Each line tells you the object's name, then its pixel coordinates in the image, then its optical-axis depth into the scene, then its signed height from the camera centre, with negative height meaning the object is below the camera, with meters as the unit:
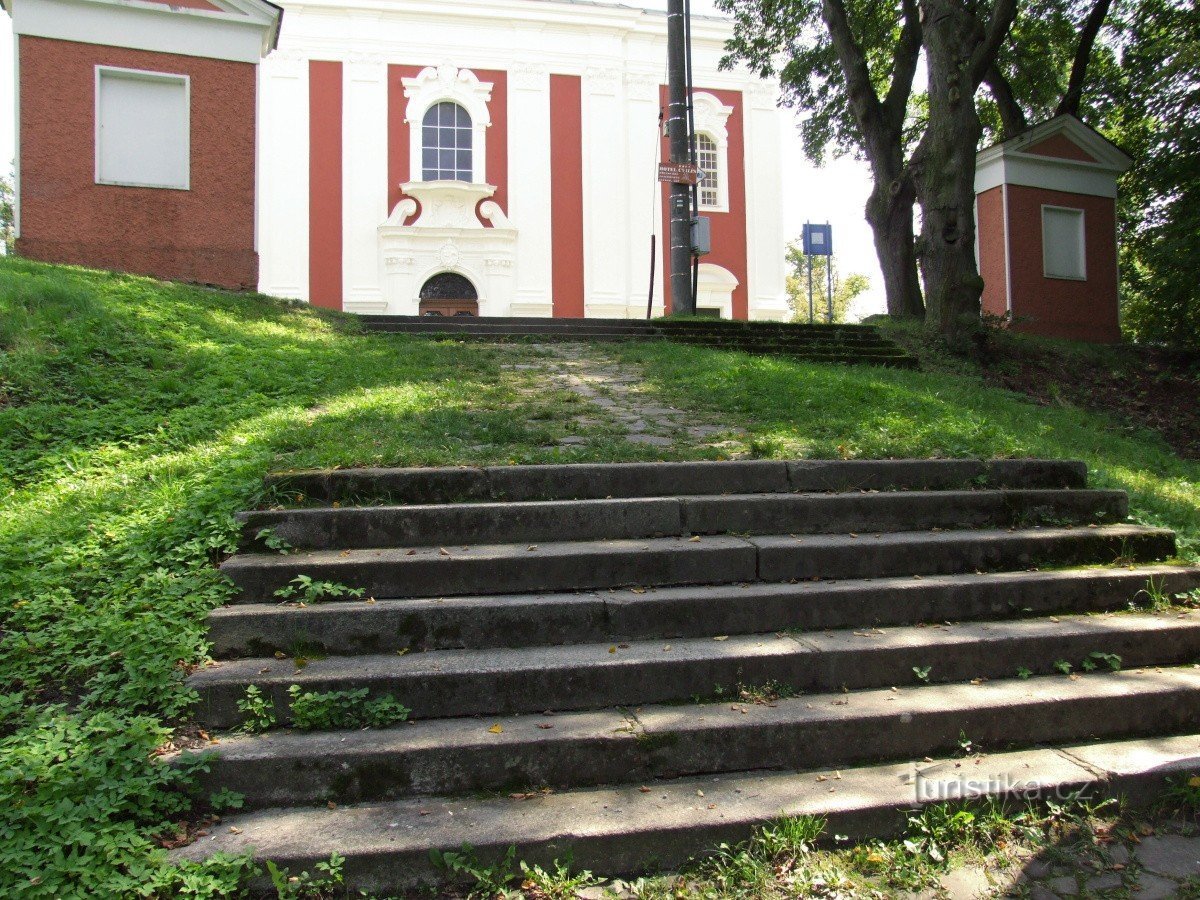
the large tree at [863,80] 13.16 +7.06
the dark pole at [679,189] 12.89 +4.45
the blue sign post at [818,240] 16.36 +4.62
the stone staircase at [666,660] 2.80 -0.75
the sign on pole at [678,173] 12.23 +4.45
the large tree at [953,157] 10.91 +4.11
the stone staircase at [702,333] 10.65 +1.90
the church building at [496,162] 20.81 +8.27
